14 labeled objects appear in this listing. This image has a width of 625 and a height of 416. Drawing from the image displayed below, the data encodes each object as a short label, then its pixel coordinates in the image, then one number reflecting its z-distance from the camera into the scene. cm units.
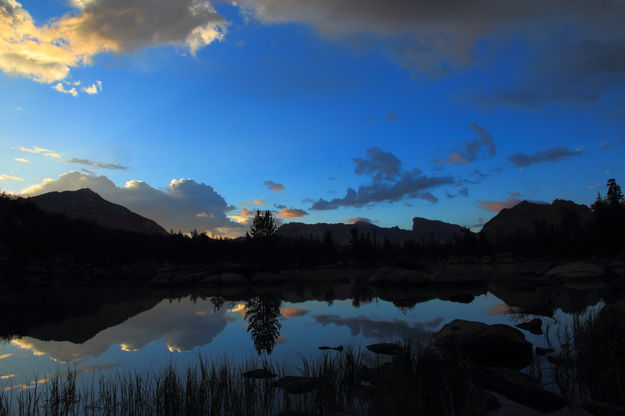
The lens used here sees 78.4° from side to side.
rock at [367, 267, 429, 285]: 3669
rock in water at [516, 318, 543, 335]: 1283
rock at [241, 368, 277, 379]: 838
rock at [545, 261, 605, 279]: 3684
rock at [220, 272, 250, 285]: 4431
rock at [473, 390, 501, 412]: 642
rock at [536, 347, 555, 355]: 1021
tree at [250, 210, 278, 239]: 7662
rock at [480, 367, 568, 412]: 674
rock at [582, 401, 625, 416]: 593
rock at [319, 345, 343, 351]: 1085
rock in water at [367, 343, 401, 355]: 1055
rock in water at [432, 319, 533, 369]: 995
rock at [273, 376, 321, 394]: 754
